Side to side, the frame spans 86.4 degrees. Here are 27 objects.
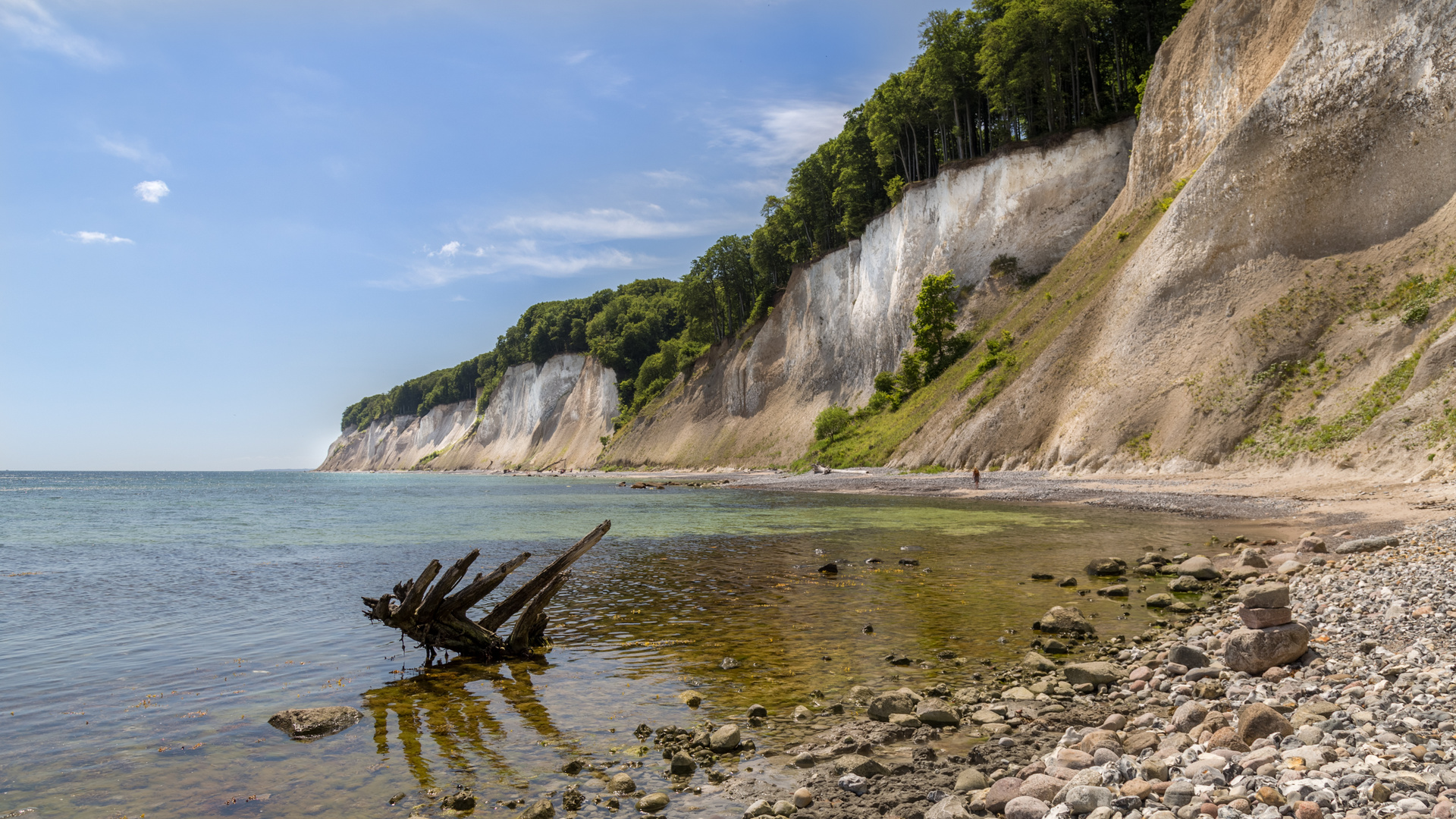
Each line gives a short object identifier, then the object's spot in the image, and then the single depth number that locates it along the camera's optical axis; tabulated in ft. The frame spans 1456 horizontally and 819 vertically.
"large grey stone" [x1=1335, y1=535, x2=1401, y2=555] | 40.93
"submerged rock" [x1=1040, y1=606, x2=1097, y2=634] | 33.58
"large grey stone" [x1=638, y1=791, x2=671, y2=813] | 18.90
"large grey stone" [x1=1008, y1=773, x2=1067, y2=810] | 16.93
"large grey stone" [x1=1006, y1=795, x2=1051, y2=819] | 16.15
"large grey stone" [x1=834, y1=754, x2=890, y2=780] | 20.06
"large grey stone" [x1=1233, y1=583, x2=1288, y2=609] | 23.90
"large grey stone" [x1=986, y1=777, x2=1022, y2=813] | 17.30
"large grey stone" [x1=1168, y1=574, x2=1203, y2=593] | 41.73
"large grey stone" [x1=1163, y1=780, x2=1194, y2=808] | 15.14
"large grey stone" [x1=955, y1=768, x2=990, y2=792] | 18.72
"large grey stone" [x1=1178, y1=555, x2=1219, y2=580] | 43.11
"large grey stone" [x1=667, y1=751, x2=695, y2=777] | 21.11
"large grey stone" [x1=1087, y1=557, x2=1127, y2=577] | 47.55
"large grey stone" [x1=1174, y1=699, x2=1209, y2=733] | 19.71
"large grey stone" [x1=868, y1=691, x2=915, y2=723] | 24.29
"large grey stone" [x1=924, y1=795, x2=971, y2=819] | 17.10
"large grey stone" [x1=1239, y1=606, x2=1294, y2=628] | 24.14
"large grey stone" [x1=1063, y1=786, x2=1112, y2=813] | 15.75
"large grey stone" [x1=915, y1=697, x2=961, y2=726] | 23.35
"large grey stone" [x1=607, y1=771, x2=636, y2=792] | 20.07
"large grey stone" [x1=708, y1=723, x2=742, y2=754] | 22.57
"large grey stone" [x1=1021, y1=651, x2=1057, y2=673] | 28.02
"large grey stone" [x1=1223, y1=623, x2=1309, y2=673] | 23.31
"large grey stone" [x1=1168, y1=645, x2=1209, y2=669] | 24.88
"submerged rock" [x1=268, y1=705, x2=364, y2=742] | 25.20
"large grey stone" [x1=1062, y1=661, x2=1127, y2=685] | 25.96
